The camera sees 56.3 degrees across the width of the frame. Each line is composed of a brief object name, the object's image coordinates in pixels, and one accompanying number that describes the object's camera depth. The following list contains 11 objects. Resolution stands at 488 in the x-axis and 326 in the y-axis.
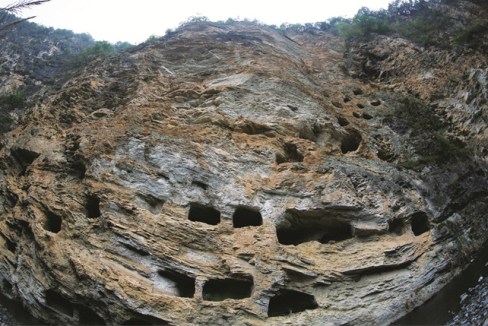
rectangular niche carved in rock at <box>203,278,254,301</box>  11.28
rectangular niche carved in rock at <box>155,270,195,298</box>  11.04
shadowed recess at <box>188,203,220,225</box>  12.80
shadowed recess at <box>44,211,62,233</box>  12.37
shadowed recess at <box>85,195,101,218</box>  12.53
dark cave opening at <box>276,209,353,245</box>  12.63
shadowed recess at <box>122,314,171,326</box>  10.27
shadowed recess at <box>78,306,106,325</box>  10.87
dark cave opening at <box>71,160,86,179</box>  13.56
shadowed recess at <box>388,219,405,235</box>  12.47
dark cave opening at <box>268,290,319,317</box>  11.12
